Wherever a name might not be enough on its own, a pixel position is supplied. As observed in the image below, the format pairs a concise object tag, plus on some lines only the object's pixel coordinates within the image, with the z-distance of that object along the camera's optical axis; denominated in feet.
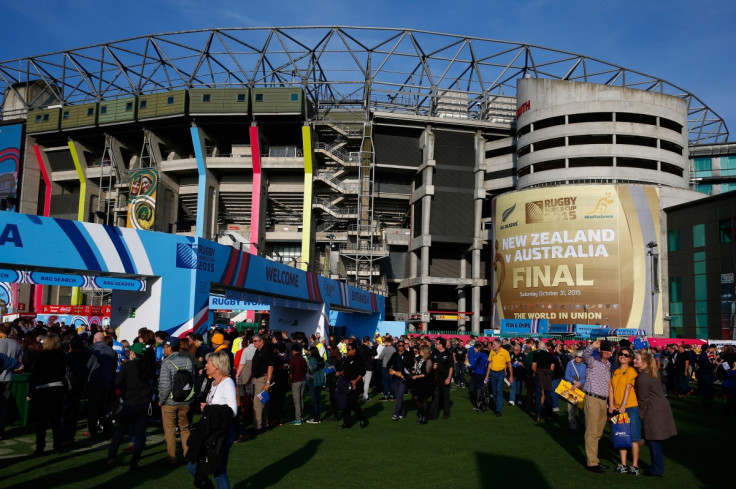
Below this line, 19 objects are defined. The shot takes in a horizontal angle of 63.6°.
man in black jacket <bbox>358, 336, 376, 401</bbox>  56.10
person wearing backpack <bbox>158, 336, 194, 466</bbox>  27.02
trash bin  38.93
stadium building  177.68
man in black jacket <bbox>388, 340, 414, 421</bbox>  46.88
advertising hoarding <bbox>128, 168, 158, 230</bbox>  185.68
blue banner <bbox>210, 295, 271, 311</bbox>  90.38
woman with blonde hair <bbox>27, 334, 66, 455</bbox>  29.91
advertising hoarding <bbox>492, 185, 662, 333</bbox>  171.83
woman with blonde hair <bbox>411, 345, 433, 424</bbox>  44.75
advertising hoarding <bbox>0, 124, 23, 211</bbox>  212.64
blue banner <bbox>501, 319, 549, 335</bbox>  137.39
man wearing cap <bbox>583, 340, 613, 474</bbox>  30.01
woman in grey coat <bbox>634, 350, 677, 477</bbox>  28.35
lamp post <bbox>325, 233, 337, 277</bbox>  197.41
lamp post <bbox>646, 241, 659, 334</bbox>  169.40
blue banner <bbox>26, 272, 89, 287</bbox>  51.23
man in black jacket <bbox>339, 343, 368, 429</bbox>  41.98
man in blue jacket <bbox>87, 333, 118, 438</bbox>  34.27
